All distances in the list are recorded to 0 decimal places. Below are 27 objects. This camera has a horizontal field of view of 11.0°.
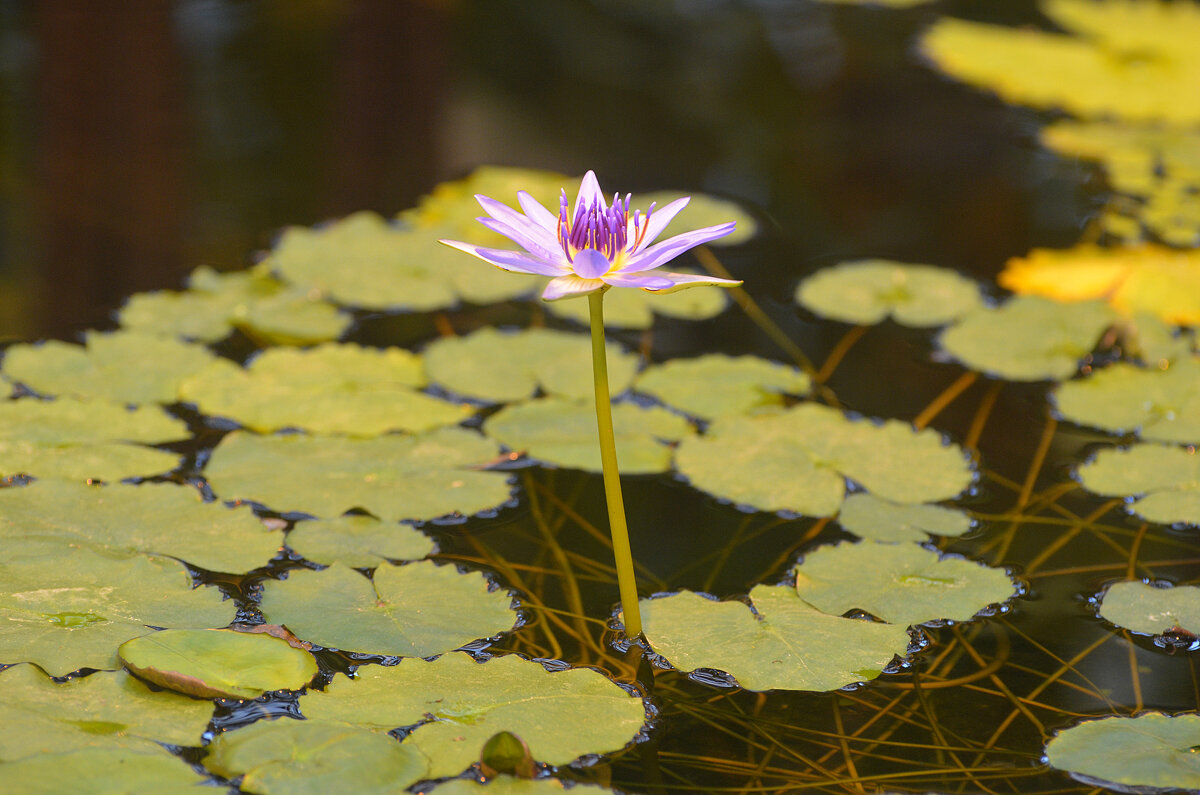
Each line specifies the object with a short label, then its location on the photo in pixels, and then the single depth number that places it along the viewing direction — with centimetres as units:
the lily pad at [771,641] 267
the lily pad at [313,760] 260
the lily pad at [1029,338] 293
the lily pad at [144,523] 273
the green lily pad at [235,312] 293
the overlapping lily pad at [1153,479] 279
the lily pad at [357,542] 274
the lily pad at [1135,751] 263
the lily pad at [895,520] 277
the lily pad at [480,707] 263
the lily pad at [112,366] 285
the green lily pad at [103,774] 259
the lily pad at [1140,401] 286
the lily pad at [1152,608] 271
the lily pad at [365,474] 278
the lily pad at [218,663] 264
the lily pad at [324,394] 284
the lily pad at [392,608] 268
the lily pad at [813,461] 280
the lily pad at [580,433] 282
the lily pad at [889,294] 298
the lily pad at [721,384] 288
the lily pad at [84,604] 266
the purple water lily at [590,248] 263
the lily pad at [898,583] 272
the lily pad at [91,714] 261
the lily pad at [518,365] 289
